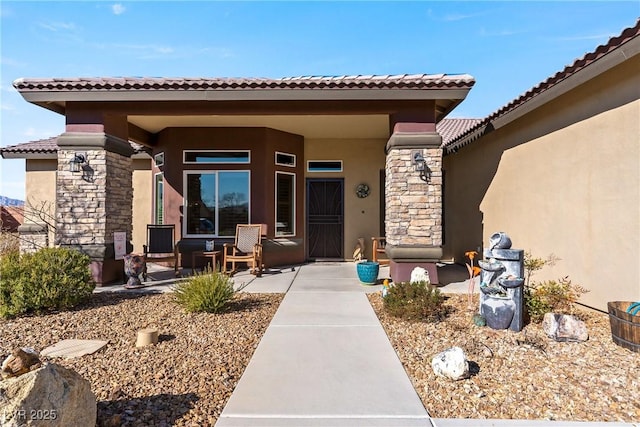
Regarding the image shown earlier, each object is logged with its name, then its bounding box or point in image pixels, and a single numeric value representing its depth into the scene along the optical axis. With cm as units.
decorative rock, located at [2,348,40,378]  194
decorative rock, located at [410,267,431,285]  563
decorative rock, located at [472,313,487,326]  396
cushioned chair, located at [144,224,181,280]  726
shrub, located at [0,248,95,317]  439
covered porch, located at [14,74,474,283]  602
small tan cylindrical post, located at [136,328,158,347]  343
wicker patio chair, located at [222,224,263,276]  712
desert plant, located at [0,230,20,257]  878
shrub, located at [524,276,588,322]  405
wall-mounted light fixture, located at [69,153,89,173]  614
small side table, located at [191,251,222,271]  698
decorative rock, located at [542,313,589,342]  350
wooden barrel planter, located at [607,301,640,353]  320
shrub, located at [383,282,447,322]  421
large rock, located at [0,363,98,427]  172
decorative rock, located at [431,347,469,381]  272
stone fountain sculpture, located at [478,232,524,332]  379
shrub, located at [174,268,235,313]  446
